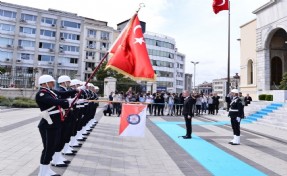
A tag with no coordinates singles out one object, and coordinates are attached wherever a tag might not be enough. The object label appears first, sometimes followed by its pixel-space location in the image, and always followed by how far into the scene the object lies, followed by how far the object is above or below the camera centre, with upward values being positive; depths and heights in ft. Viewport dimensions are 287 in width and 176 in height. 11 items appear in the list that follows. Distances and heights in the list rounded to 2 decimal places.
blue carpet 22.90 -5.75
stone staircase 57.41 -3.53
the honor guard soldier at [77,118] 28.51 -2.39
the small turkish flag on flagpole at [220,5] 89.16 +28.60
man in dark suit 37.91 -1.70
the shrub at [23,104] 84.30 -2.99
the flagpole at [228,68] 89.61 +9.08
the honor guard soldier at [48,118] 18.17 -1.50
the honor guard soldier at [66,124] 22.95 -2.49
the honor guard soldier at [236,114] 35.45 -1.99
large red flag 21.42 +3.03
